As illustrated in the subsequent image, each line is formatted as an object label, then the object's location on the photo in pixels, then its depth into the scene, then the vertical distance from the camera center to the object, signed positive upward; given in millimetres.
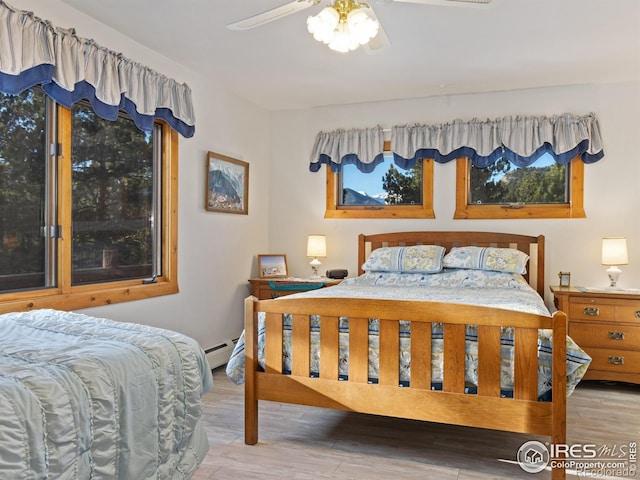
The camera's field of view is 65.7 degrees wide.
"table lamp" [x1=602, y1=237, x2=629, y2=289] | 3865 -104
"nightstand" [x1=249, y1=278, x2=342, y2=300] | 4371 -428
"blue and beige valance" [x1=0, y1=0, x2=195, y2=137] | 2395 +927
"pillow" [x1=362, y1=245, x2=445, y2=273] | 4016 -182
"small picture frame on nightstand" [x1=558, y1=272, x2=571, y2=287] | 4055 -337
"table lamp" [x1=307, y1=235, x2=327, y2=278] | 4703 -90
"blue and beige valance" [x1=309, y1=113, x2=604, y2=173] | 4133 +857
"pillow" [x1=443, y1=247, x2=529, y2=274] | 3846 -169
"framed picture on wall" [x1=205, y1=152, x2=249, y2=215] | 4133 +469
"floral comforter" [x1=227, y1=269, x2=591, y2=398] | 2270 -372
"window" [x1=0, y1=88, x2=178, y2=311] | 2658 +191
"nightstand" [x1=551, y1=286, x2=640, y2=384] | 3660 -689
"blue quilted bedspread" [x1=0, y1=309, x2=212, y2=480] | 1253 -473
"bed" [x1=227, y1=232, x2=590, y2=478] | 2225 -595
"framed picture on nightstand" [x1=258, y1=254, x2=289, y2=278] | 4781 -276
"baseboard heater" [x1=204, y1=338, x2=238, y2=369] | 4145 -990
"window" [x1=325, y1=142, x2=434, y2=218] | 4641 +447
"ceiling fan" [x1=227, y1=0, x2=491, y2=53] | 1924 +848
